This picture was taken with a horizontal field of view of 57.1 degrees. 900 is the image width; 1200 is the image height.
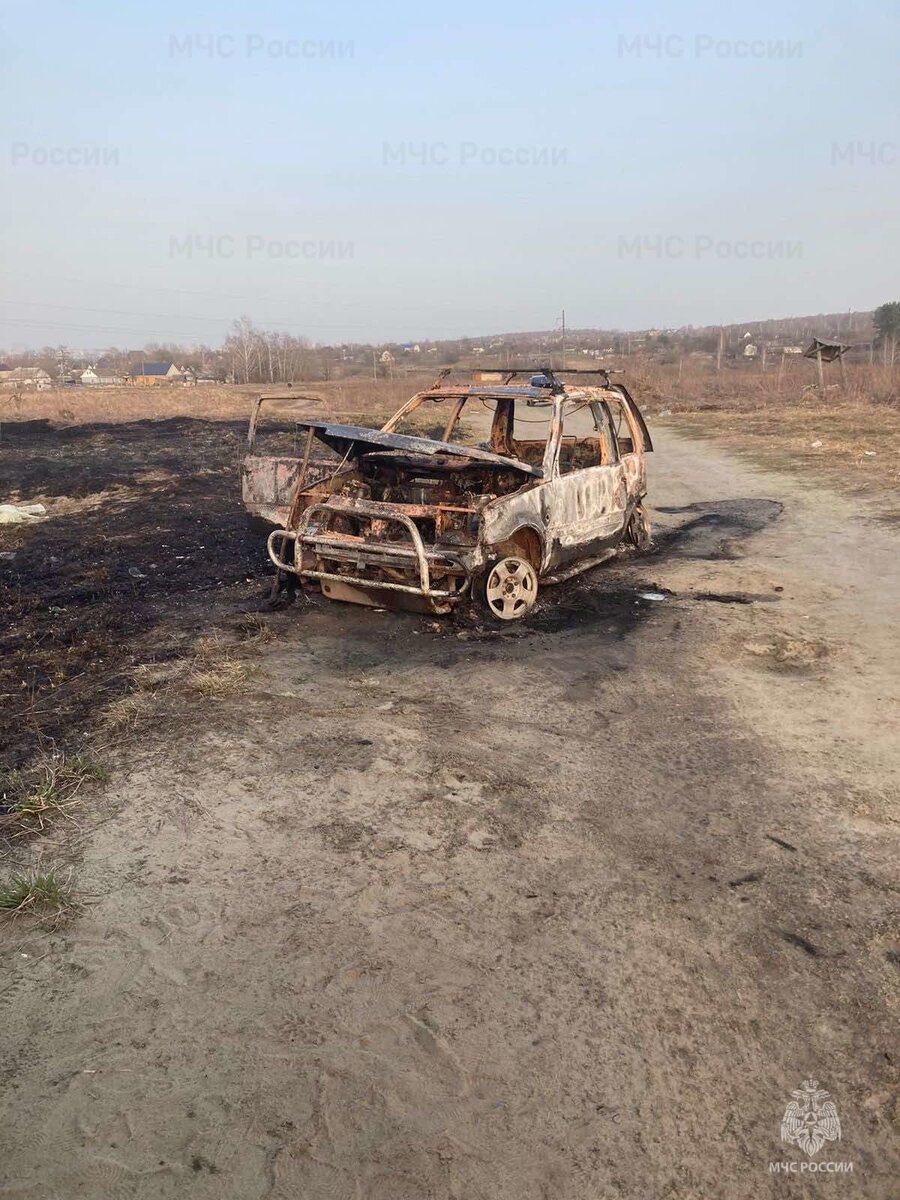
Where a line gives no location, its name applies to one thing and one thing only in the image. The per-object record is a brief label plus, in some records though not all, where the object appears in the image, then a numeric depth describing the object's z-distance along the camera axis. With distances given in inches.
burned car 236.2
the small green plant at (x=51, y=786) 141.5
